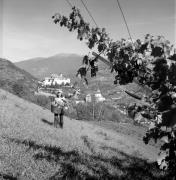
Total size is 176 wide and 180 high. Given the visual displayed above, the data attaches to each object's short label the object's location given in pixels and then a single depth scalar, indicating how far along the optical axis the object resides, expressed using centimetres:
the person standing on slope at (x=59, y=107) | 1777
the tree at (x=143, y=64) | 370
